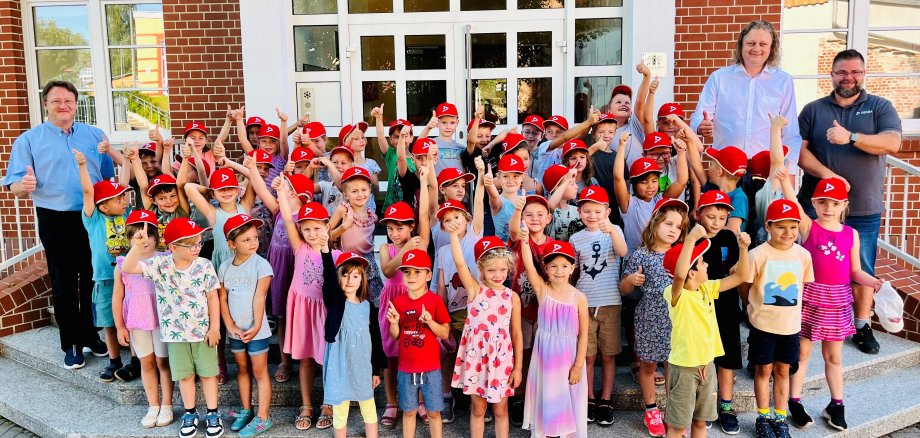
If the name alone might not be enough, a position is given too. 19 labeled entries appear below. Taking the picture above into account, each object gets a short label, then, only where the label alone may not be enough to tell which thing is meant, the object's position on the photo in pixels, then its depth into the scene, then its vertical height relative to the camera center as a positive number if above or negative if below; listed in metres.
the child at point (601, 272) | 4.10 -0.87
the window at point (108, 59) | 7.75 +0.95
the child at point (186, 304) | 4.09 -1.02
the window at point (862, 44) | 7.11 +0.90
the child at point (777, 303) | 3.86 -1.01
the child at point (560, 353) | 3.84 -1.27
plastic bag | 3.97 -1.06
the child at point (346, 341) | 3.95 -1.22
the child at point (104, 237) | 4.76 -0.70
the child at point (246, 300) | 4.14 -1.01
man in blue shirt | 5.18 -0.45
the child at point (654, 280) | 3.93 -0.88
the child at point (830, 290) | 4.09 -1.00
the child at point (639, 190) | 4.34 -0.39
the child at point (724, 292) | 3.96 -0.98
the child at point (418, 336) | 3.85 -1.17
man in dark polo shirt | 4.71 -0.15
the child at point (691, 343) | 3.72 -1.19
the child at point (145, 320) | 4.25 -1.16
